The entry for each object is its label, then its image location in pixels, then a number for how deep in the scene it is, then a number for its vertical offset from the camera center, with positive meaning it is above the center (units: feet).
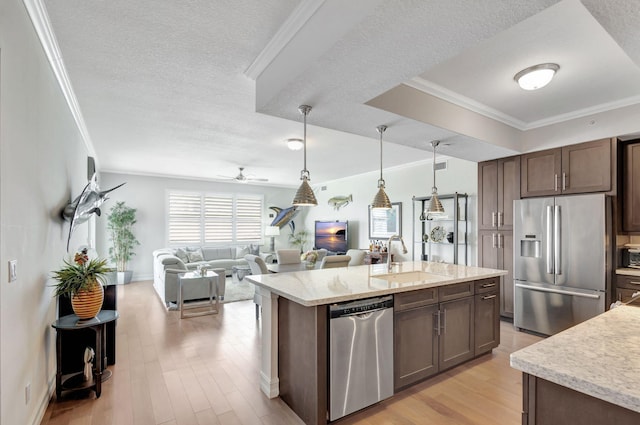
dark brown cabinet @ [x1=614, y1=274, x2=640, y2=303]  10.30 -2.47
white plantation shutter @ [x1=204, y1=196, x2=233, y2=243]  28.76 -0.39
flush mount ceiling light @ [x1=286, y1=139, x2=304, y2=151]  15.31 +3.63
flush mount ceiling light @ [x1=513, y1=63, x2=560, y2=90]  8.29 +3.90
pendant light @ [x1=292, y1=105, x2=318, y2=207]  9.04 +0.60
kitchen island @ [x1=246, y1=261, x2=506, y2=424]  7.00 -3.00
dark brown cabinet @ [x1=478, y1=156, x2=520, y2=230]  13.60 +1.10
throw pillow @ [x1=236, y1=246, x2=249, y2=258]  27.89 -3.33
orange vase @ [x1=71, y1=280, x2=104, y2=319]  8.14 -2.35
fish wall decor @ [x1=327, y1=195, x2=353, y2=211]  27.55 +1.29
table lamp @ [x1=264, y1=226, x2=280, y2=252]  29.71 -1.57
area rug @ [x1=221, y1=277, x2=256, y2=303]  19.03 -5.21
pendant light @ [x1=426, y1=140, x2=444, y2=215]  11.22 +0.33
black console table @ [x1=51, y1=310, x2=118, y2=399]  7.91 -3.60
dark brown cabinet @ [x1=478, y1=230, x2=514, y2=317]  13.76 -1.98
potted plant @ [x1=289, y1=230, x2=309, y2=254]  32.94 -2.53
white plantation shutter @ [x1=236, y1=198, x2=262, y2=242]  30.48 -0.42
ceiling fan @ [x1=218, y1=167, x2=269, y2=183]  23.64 +3.15
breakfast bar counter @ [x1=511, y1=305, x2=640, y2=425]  3.17 -1.79
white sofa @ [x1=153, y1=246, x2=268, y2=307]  17.02 -3.65
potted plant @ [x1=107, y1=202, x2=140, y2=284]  23.52 -1.73
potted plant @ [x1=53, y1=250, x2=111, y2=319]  8.07 -1.95
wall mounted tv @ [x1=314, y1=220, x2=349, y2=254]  27.02 -1.93
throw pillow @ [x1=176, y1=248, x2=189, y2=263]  23.43 -3.06
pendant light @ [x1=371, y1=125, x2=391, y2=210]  10.18 +0.54
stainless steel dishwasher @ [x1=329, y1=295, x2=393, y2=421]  7.03 -3.36
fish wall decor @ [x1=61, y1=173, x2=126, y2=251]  9.81 +0.32
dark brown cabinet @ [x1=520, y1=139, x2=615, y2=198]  10.95 +1.77
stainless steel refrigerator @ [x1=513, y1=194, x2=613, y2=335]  10.84 -1.75
